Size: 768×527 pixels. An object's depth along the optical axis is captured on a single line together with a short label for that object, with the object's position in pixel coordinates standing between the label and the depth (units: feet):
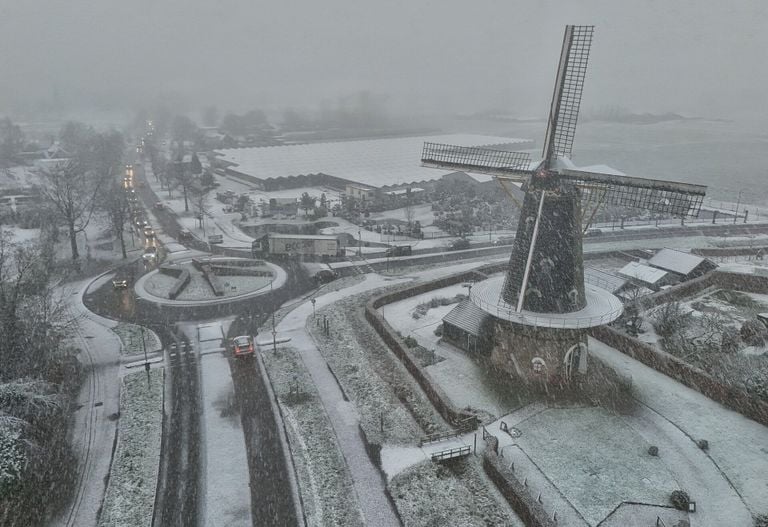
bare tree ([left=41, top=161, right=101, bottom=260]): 159.94
